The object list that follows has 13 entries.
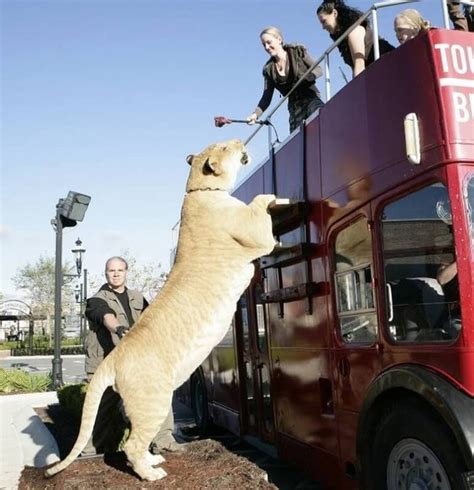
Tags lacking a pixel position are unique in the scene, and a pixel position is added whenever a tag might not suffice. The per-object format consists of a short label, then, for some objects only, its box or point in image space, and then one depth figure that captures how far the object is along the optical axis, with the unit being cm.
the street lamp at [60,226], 1156
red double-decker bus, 321
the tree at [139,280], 4819
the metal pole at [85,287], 2925
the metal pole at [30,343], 3316
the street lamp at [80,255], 2290
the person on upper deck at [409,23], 426
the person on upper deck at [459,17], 439
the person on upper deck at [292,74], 546
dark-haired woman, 447
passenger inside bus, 319
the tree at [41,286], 5025
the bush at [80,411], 566
